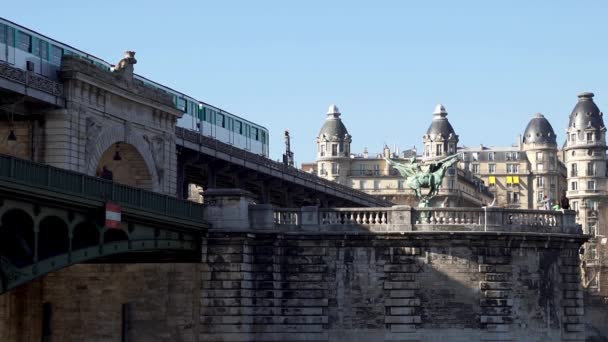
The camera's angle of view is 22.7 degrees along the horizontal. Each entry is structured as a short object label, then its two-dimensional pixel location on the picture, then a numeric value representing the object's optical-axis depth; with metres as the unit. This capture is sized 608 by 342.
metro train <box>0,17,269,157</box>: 60.88
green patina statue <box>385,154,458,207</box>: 70.38
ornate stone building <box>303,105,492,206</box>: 189.62
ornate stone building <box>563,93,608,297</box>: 167.38
